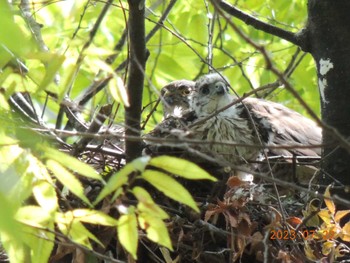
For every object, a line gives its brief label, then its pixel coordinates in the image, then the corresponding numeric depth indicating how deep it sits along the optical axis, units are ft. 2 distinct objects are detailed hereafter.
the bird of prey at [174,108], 28.35
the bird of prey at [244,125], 30.32
